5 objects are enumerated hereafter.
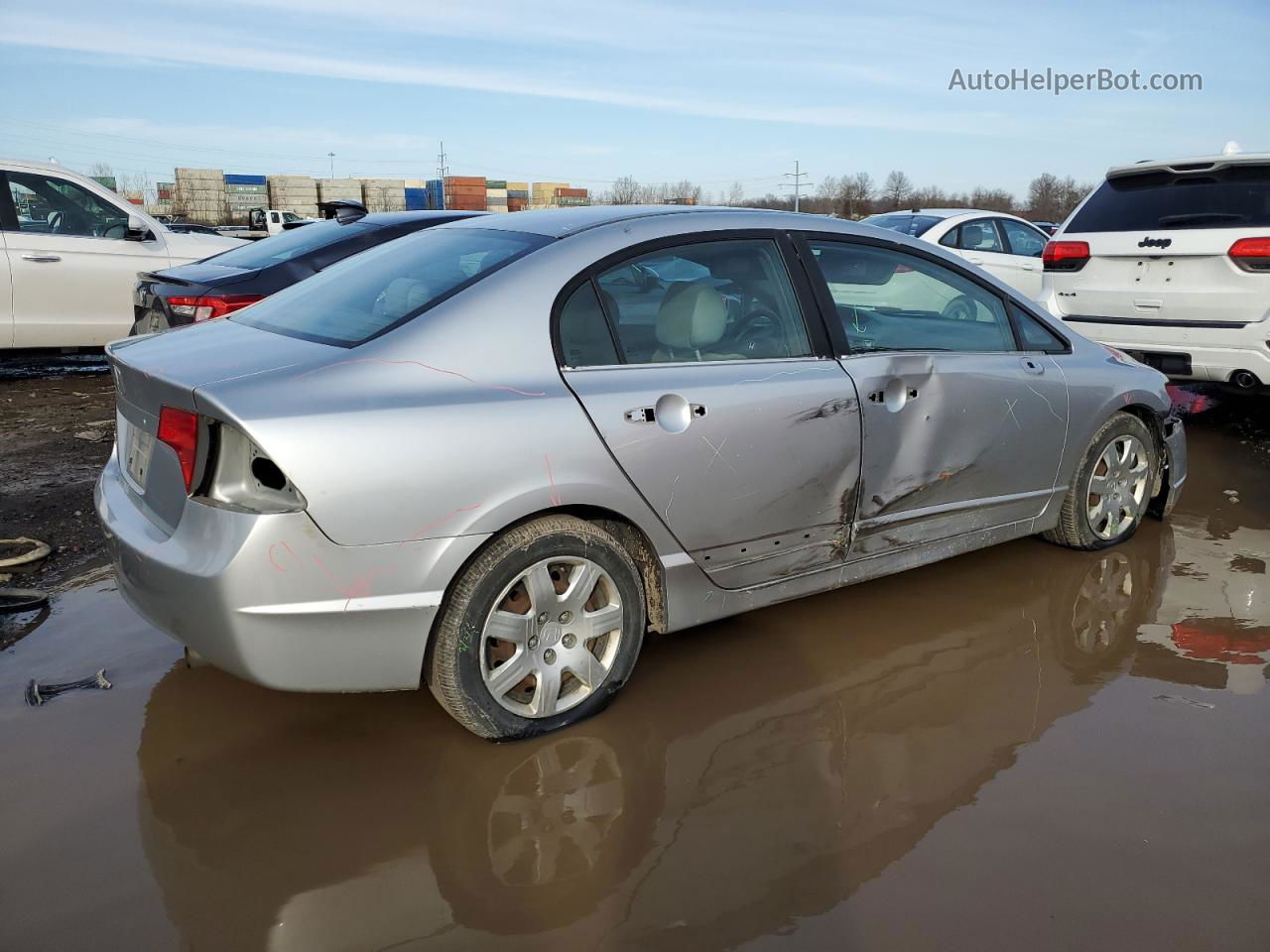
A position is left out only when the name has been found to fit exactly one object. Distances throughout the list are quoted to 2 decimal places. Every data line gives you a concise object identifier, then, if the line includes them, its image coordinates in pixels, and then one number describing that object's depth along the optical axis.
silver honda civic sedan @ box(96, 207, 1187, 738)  2.63
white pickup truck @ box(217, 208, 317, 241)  39.63
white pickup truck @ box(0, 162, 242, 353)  8.15
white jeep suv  6.00
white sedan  11.16
